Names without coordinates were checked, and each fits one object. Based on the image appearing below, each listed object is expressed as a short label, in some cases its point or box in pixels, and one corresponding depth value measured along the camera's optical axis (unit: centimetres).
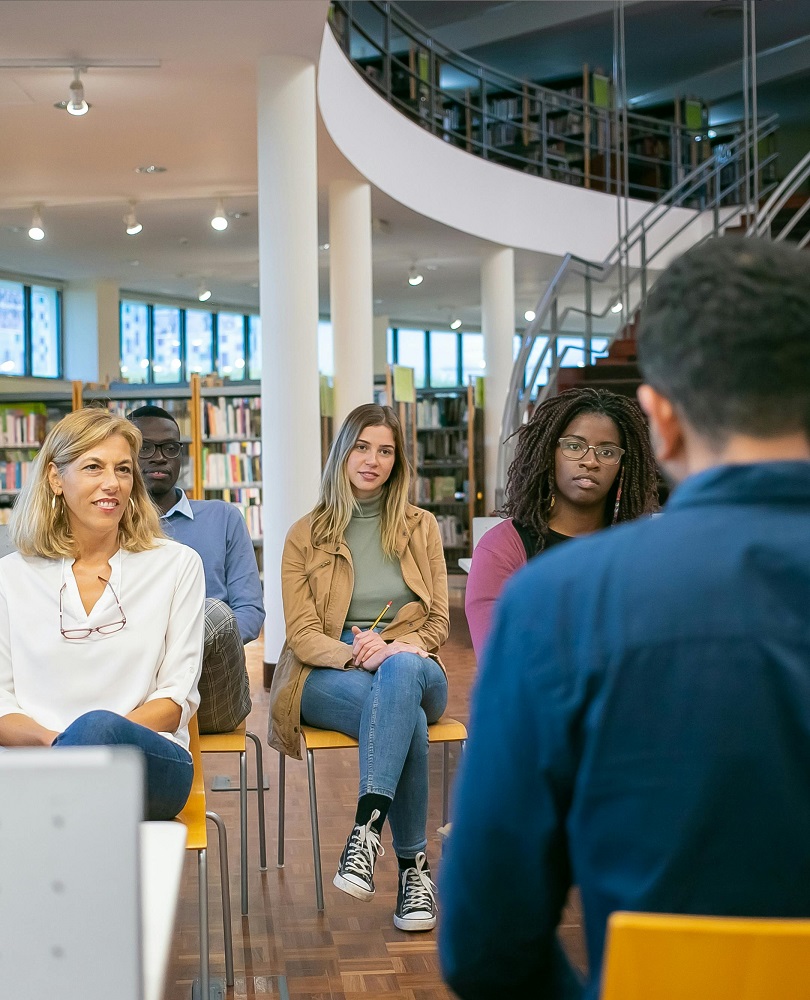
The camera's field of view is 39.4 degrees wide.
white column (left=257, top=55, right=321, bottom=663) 646
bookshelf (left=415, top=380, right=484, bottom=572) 1161
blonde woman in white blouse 238
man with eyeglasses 341
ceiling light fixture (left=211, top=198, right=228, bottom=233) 886
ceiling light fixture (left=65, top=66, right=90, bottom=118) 618
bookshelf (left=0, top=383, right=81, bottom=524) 1015
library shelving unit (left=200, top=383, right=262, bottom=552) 959
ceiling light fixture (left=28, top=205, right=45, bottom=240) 902
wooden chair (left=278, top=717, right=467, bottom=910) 301
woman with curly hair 280
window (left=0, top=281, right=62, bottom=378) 1289
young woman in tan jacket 289
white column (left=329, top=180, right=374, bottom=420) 842
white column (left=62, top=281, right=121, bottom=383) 1323
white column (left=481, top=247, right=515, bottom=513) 1143
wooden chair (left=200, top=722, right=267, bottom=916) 287
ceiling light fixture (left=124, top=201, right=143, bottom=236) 935
